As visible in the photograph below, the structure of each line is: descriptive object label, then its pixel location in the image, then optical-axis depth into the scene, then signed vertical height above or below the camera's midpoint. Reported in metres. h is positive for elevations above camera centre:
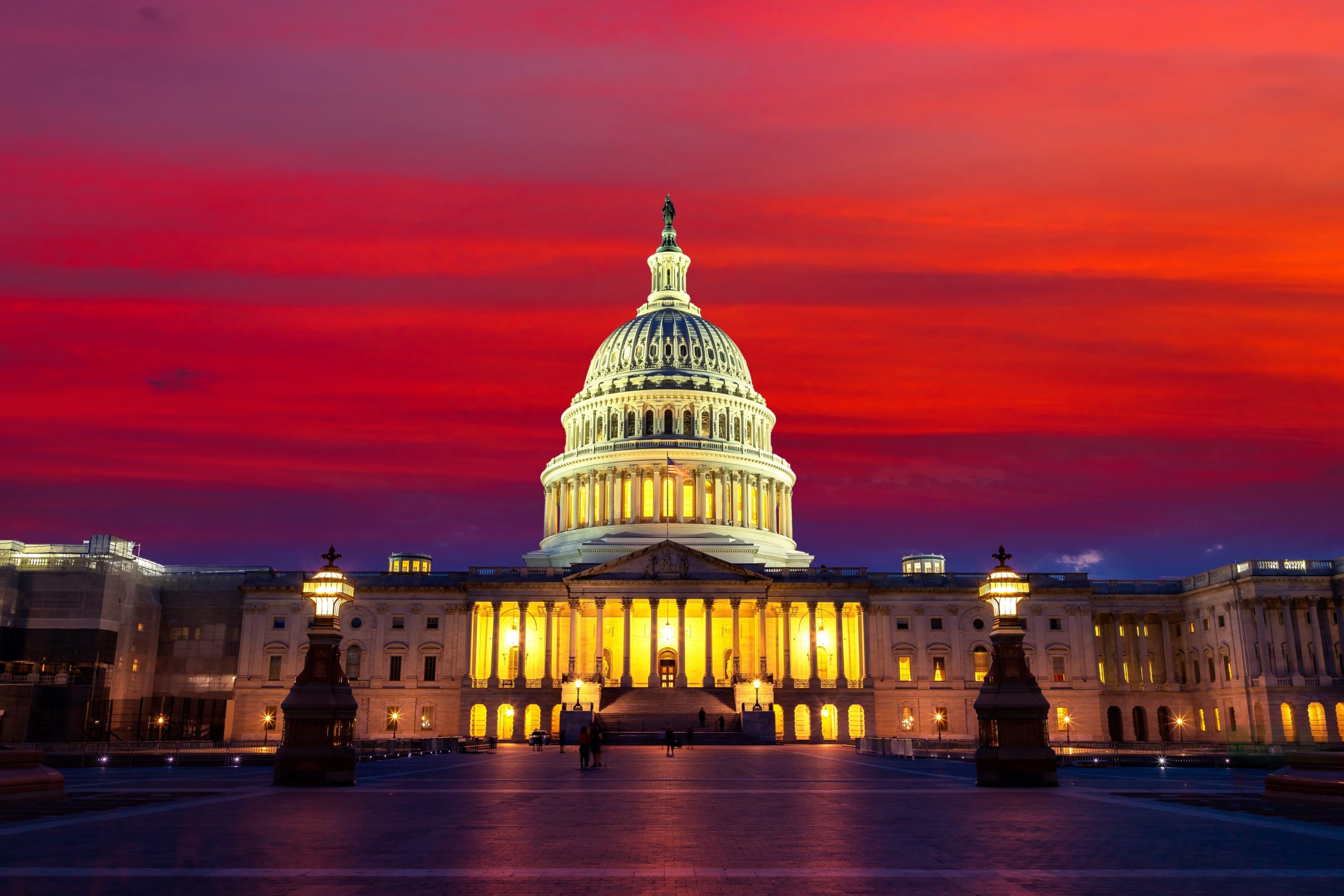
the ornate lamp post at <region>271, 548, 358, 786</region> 34.97 -0.17
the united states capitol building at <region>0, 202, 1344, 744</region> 92.50 +6.15
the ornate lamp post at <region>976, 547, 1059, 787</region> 34.66 -0.39
